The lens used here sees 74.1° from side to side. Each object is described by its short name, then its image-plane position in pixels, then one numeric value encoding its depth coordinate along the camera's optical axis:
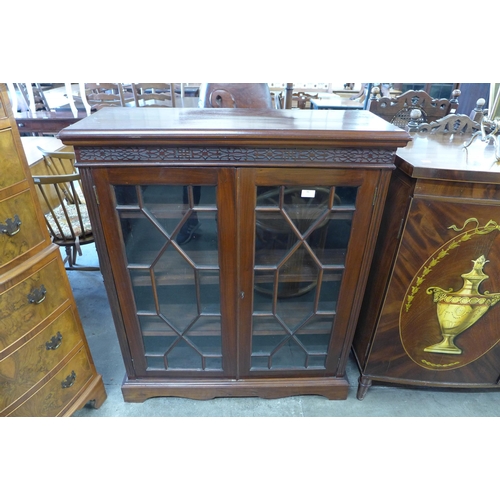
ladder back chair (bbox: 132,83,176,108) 2.60
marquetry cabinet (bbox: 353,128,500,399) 0.82
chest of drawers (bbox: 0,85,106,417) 0.73
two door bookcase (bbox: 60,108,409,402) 0.76
